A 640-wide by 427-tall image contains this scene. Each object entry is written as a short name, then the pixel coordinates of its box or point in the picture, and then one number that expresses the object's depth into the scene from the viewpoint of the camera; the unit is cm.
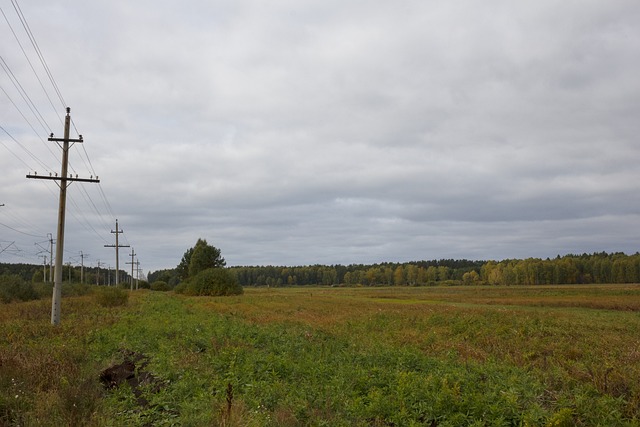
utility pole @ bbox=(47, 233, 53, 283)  8674
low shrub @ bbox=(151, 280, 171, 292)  13388
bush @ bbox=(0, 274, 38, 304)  4219
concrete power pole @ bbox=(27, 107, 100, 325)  2212
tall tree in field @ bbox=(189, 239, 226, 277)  9381
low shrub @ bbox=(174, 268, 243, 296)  7369
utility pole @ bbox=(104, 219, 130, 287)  7405
